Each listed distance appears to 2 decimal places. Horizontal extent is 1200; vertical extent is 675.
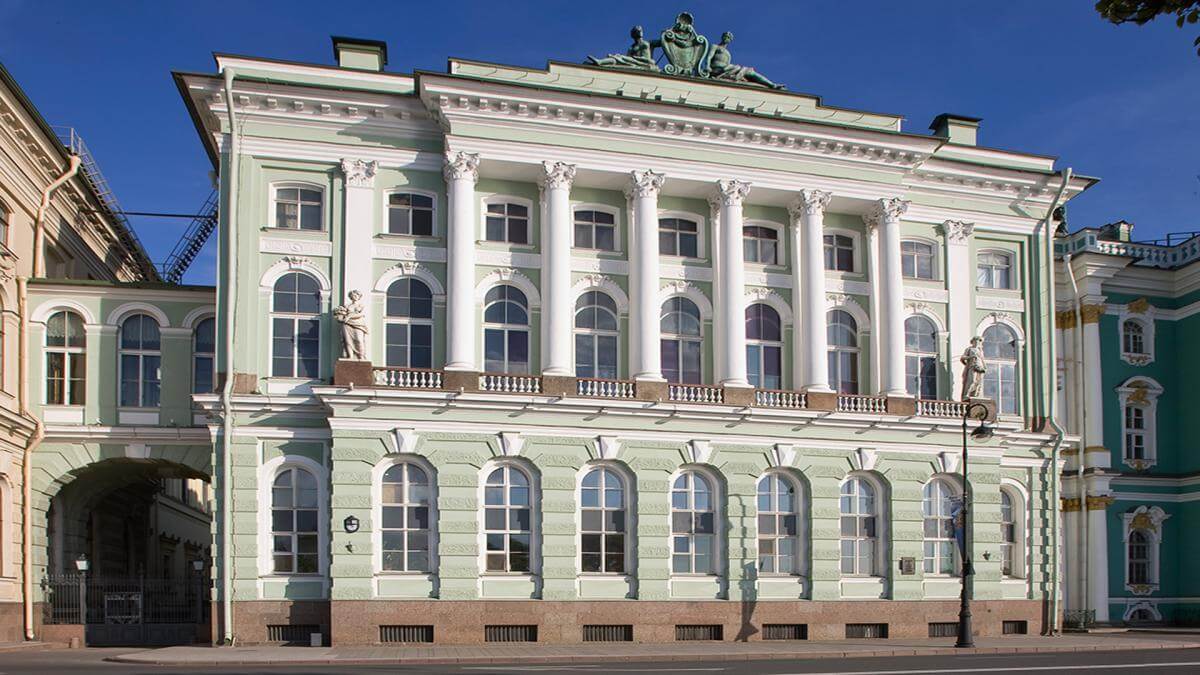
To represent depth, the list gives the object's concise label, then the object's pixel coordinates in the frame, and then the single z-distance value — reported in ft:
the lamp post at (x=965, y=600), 106.52
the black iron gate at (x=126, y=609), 113.80
